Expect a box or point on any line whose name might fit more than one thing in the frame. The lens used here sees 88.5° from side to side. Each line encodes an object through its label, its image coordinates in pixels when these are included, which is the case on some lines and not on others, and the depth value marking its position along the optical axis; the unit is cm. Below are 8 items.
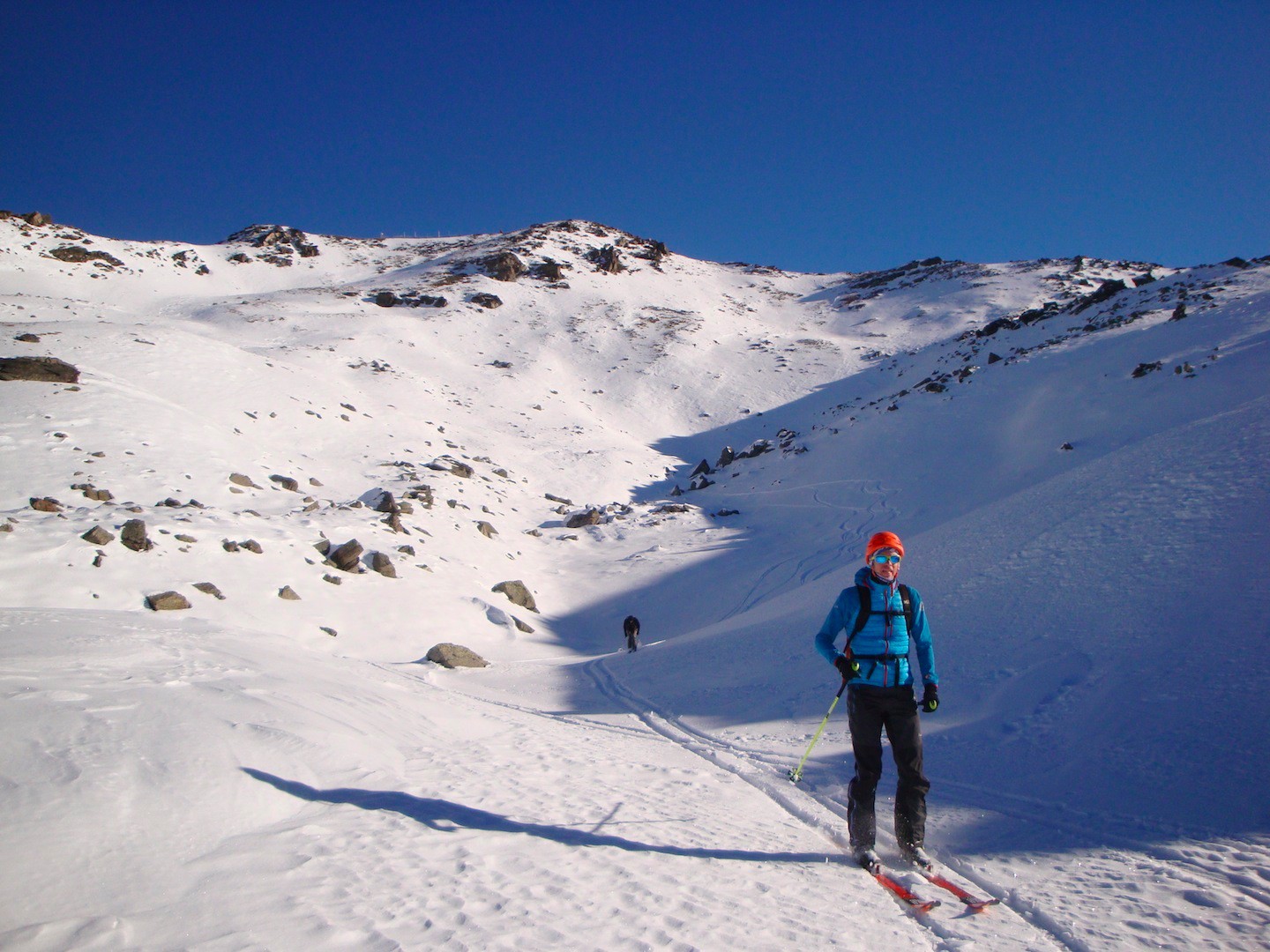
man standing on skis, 453
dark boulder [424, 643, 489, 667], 1262
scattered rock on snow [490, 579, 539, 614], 1781
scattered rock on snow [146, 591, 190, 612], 1098
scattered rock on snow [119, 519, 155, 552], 1227
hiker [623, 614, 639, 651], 1462
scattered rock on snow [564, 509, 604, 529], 2519
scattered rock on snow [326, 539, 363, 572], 1534
